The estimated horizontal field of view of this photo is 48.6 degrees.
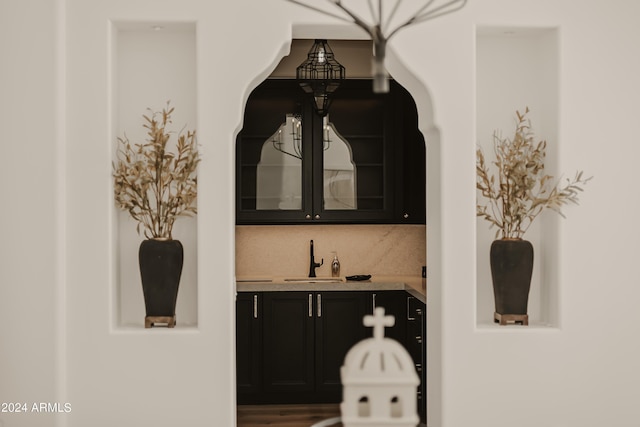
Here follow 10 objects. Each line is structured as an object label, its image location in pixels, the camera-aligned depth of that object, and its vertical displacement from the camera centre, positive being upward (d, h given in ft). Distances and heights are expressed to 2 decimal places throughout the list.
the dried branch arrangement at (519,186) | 12.44 +0.40
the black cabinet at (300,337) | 19.26 -3.50
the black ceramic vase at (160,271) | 12.15 -1.07
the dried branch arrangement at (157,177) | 12.17 +0.55
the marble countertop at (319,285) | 19.29 -2.10
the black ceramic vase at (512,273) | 12.40 -1.14
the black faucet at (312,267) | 20.89 -1.72
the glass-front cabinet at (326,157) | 20.15 +1.47
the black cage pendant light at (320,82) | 16.43 +2.93
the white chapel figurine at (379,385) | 6.86 -1.71
